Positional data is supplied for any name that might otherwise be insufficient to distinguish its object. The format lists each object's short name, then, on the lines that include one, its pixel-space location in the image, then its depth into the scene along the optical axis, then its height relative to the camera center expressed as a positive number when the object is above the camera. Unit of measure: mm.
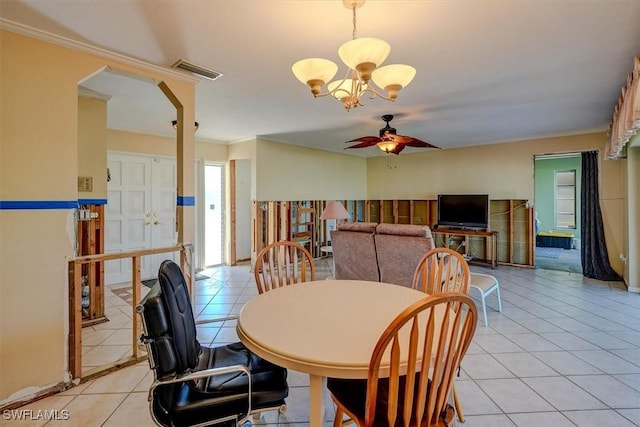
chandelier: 1529 +818
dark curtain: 4816 -267
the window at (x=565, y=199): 7928 +373
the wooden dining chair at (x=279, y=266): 2178 -392
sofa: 3082 -402
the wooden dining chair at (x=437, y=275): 1877 -416
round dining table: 1123 -510
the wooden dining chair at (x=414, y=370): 999 -545
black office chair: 1159 -731
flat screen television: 5828 +48
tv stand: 5741 -473
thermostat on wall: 3205 +331
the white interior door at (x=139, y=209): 4641 +80
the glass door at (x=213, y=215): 5747 -19
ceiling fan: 3465 +835
